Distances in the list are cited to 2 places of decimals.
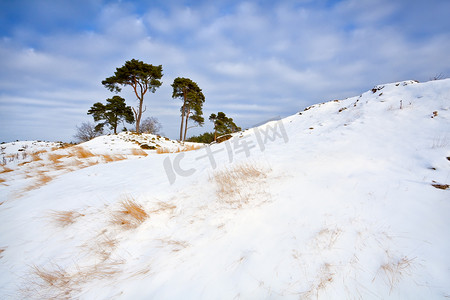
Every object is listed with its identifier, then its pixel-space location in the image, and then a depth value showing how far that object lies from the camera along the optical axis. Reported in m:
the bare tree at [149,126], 26.67
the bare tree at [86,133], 25.55
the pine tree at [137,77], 18.27
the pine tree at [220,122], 25.22
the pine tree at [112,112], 23.48
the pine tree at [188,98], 20.59
